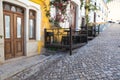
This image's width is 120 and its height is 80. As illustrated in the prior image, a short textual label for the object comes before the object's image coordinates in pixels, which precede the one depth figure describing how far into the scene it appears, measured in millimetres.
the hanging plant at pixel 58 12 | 4577
